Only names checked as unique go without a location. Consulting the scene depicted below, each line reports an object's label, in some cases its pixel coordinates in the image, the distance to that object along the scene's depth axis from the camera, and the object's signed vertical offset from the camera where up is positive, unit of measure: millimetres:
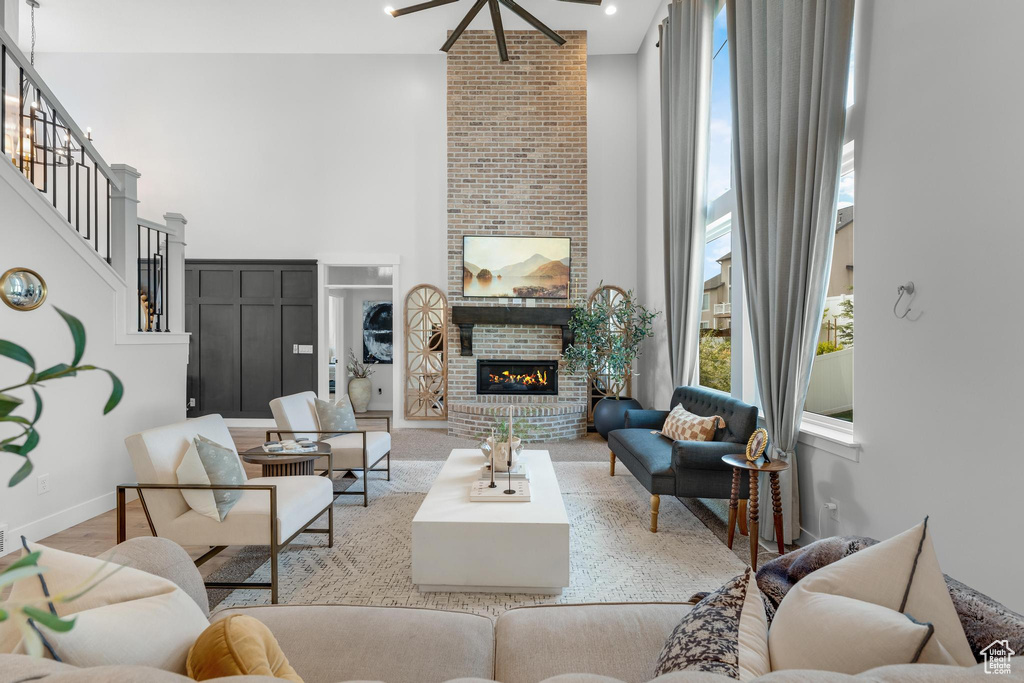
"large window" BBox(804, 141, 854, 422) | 3061 +75
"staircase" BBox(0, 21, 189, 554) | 3254 +40
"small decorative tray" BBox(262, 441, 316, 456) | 3467 -706
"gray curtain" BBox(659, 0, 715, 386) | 4836 +1631
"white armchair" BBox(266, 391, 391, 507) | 3953 -760
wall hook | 2453 +220
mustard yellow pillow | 1031 -610
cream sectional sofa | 1426 -853
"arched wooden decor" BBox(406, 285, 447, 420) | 7203 -122
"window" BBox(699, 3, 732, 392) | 4762 +1052
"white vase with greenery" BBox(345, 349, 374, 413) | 8203 -756
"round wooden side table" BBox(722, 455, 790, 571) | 2977 -843
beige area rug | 2637 -1239
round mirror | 3146 +303
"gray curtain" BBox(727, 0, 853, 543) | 2855 +939
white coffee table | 2645 -1047
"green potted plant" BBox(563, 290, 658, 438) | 6355 -79
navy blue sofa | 3398 -793
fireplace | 6992 -494
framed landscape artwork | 6895 +924
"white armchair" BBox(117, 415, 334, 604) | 2486 -811
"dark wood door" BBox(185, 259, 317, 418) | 7242 +82
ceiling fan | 4277 +2667
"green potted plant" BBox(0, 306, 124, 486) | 381 -26
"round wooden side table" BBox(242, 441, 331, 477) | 3389 -766
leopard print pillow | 1104 -646
